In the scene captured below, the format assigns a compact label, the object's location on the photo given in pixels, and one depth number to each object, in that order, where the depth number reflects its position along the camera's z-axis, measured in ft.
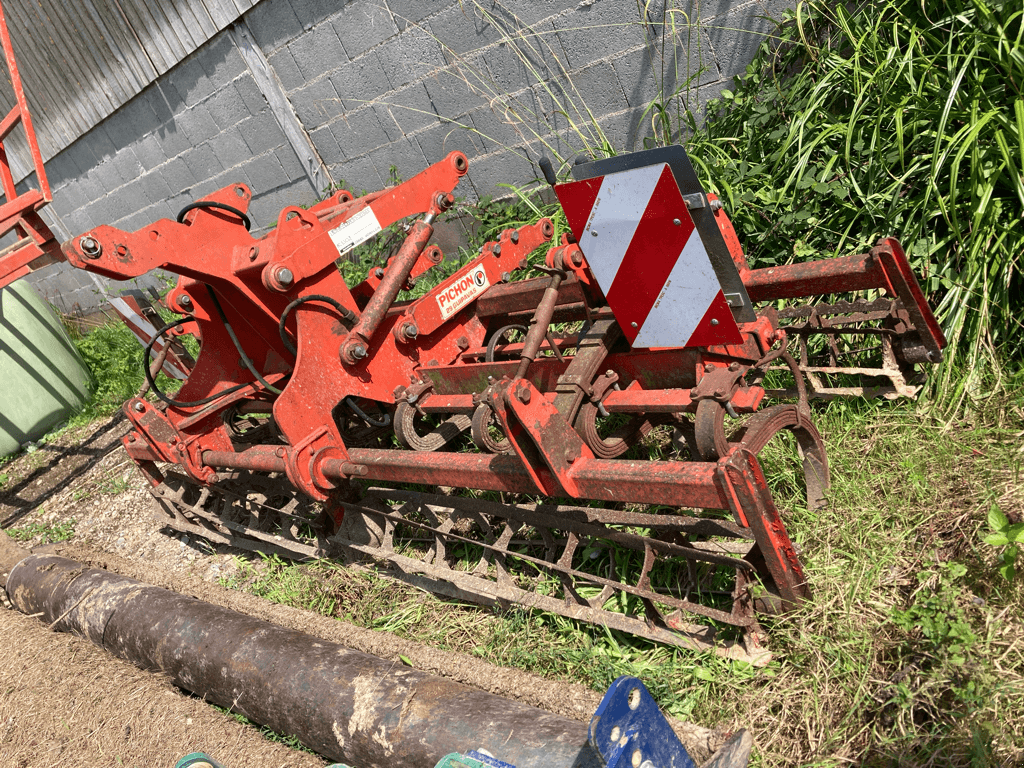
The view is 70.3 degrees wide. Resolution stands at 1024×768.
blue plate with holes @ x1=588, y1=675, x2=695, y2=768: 4.99
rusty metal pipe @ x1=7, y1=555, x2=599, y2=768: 7.06
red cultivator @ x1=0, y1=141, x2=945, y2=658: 7.59
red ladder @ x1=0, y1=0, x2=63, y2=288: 11.64
